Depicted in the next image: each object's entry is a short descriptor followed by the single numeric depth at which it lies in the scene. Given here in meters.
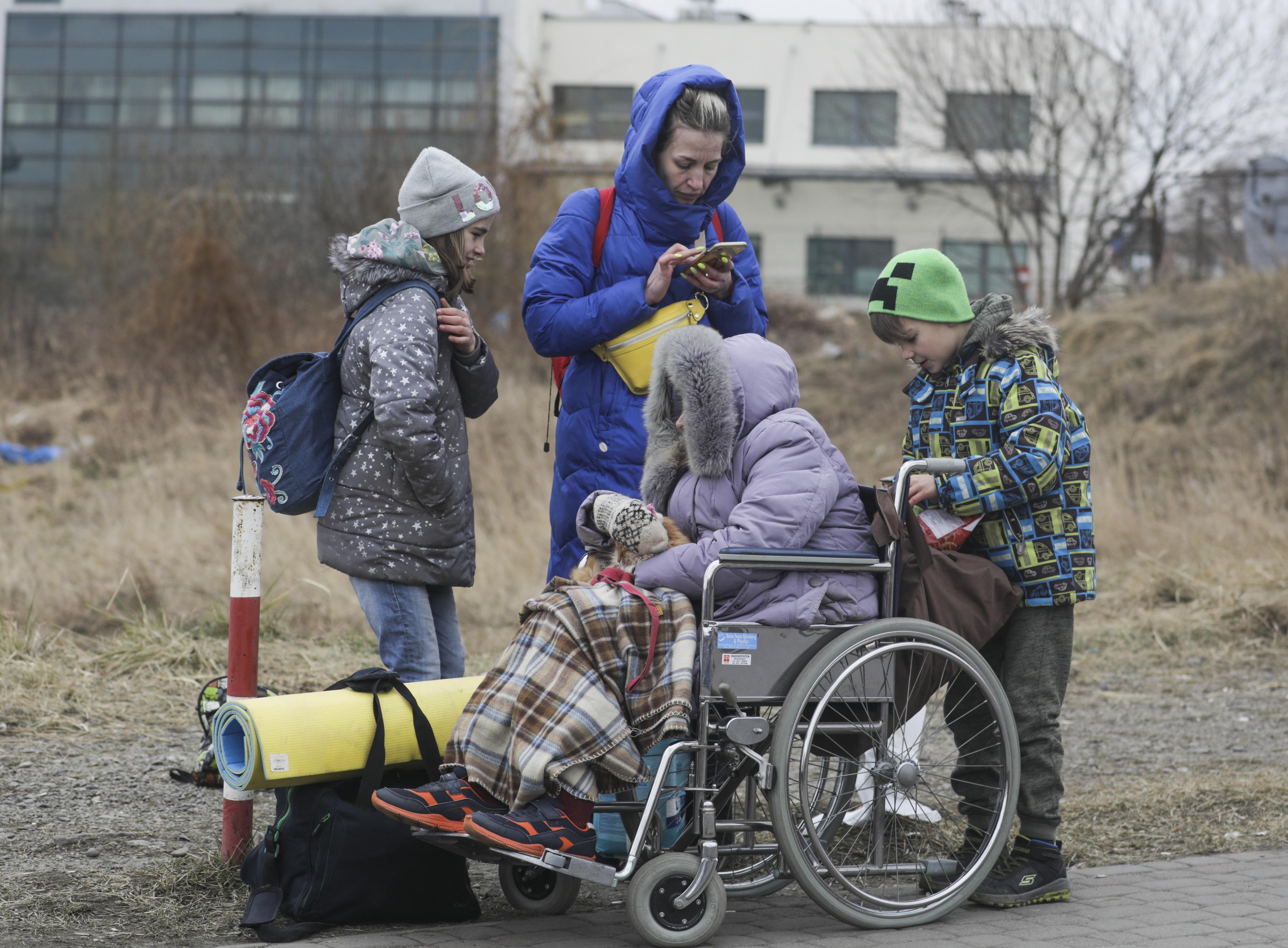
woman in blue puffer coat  8.41
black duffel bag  7.23
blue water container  7.13
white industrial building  88.69
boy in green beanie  7.77
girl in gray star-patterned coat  7.98
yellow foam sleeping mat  7.09
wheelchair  6.88
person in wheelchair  6.75
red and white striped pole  8.01
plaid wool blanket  6.72
